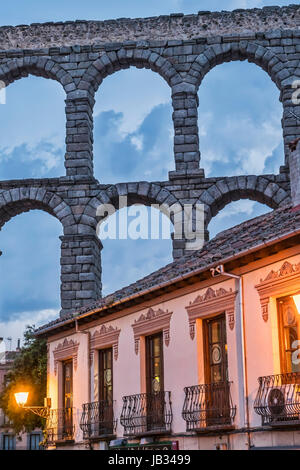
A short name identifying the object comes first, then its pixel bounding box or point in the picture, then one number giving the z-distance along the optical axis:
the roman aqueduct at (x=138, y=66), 30.97
